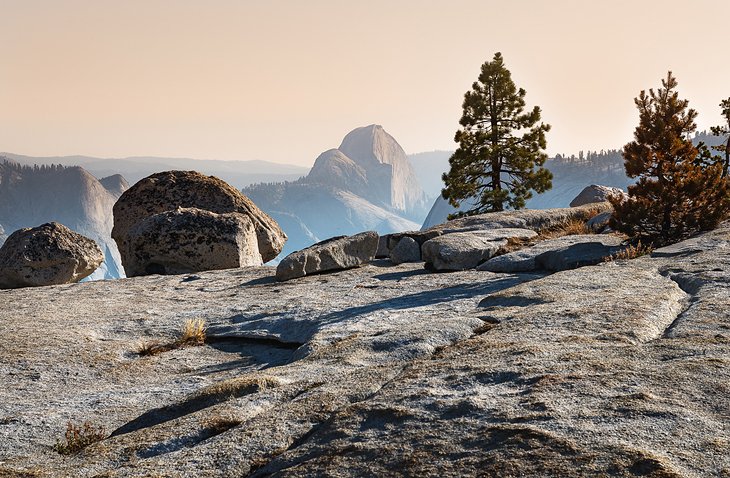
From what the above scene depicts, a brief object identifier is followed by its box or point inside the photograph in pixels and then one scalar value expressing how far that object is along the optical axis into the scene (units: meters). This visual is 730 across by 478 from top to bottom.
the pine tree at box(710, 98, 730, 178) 37.45
